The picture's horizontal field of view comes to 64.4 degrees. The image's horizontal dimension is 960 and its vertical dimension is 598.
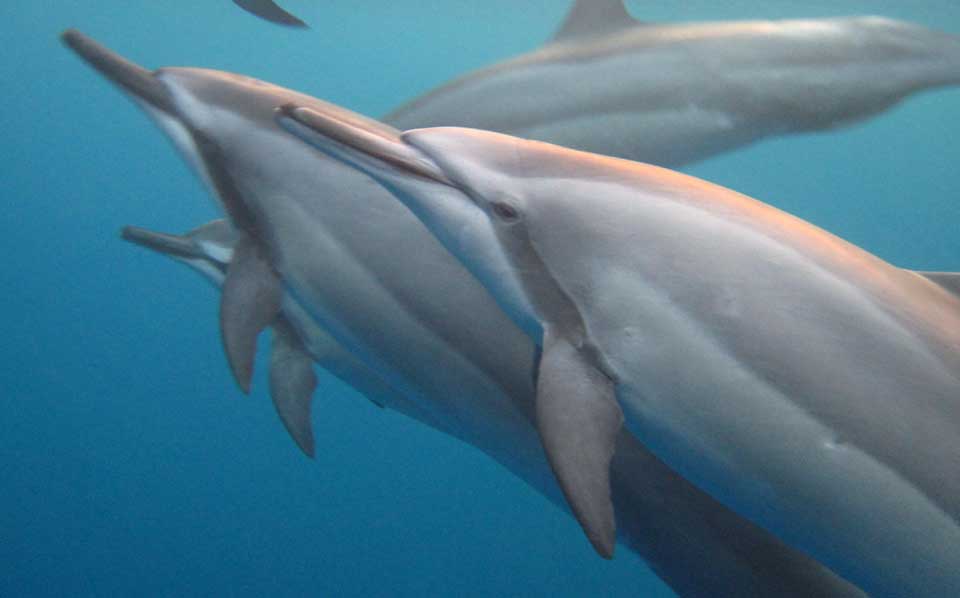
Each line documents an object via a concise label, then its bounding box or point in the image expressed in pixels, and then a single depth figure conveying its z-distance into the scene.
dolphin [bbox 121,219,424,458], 3.11
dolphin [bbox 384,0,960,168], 3.95
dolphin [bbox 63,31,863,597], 2.20
